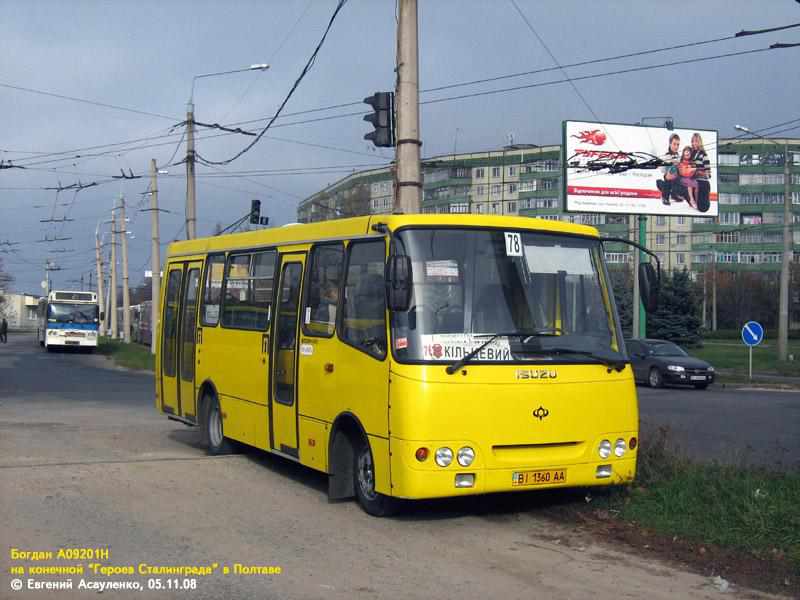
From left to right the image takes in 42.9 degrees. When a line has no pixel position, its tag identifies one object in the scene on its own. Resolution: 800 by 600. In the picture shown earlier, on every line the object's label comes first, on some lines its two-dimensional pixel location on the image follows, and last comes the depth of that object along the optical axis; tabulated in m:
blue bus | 51.84
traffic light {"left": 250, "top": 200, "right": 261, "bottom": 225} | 30.00
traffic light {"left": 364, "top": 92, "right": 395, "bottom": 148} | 14.46
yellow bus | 8.41
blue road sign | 33.00
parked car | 30.41
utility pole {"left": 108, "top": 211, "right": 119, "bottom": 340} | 63.51
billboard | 40.25
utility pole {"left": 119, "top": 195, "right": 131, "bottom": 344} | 58.16
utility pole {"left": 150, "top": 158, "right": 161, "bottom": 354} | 41.03
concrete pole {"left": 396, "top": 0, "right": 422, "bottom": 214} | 13.60
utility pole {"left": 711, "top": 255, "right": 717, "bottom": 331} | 84.28
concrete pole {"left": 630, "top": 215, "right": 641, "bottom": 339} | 38.10
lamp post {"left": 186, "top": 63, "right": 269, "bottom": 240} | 33.03
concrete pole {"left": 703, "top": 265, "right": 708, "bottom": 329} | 87.12
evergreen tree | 53.38
